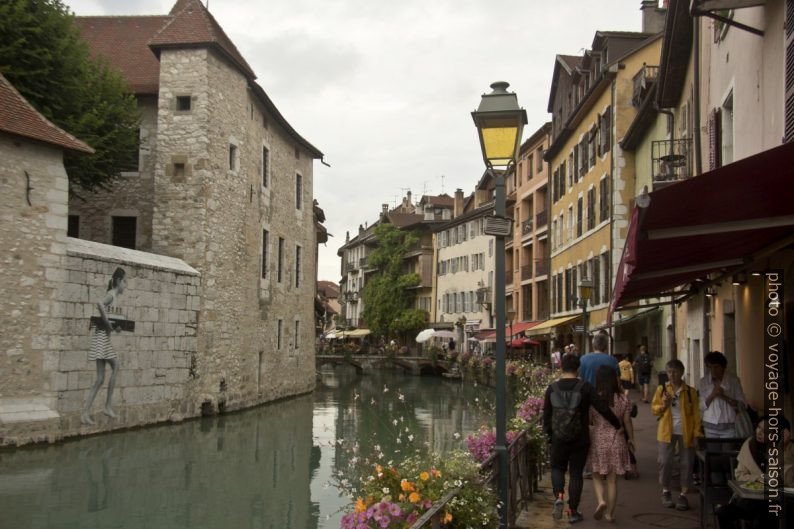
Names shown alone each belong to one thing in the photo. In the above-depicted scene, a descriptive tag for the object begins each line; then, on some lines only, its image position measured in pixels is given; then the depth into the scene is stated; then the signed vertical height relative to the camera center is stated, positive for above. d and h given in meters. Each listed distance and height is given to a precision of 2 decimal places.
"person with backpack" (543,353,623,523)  7.09 -0.84
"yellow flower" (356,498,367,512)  4.71 -1.07
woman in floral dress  7.20 -1.20
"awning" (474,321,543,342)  39.07 -0.42
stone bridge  49.76 -2.63
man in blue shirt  8.70 -0.39
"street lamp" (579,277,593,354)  18.23 +0.74
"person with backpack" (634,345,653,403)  20.62 -1.10
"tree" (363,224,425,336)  64.94 +2.60
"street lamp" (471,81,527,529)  6.16 +1.33
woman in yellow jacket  7.90 -0.97
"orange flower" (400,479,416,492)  4.74 -0.96
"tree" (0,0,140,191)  17.95 +5.53
